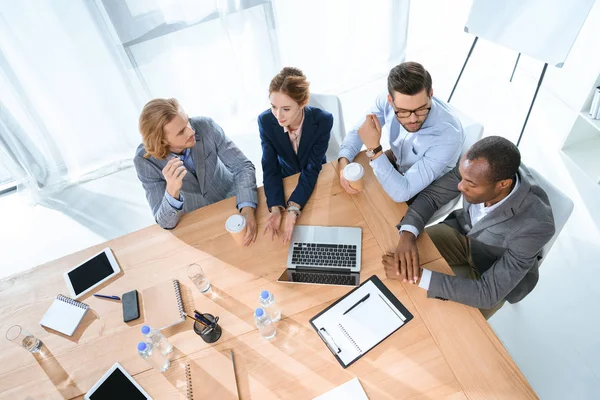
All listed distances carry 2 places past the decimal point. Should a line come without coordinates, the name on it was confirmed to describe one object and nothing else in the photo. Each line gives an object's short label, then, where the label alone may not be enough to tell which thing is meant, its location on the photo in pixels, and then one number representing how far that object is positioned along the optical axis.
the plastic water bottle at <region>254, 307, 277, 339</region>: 1.20
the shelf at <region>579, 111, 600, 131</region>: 2.45
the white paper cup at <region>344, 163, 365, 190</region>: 1.54
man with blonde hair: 1.62
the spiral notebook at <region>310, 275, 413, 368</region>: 1.23
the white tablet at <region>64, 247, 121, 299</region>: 1.52
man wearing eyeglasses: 1.54
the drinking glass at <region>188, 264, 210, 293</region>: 1.42
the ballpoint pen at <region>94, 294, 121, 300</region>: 1.47
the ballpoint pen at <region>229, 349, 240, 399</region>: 1.19
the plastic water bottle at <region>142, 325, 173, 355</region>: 1.28
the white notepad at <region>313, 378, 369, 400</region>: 1.13
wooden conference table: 1.16
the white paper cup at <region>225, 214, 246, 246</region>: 1.45
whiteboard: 2.16
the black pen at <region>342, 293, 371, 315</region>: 1.31
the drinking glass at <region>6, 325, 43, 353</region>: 1.38
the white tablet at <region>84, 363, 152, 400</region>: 1.24
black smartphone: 1.40
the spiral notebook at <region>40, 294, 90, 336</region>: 1.41
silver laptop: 1.40
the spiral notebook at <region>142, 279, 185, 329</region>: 1.38
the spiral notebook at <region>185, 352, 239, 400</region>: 1.20
